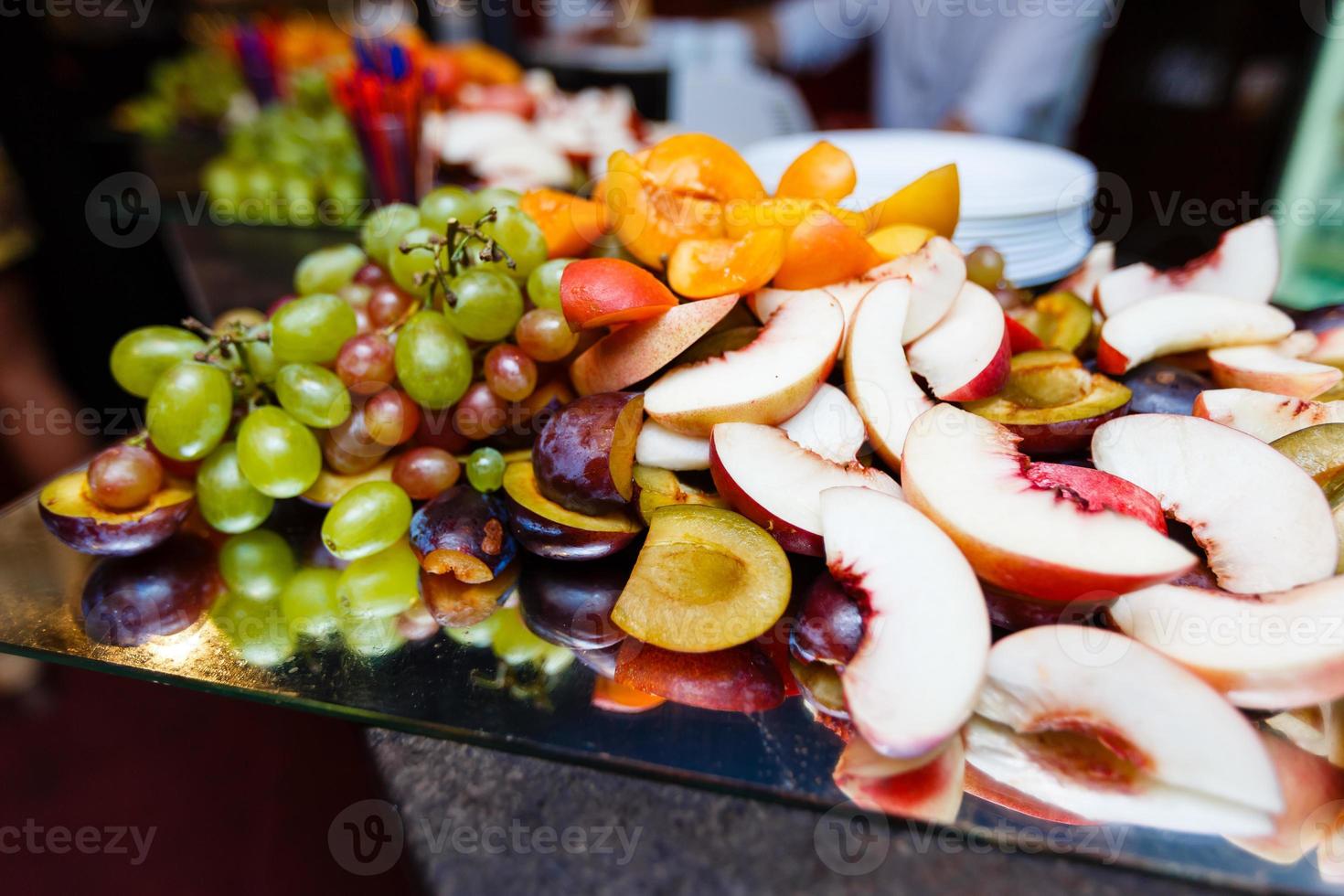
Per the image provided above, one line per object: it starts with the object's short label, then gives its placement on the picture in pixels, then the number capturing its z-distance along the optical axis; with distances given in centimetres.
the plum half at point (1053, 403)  27
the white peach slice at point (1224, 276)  32
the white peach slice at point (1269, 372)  28
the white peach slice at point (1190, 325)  30
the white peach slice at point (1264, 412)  27
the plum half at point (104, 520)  28
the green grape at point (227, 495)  29
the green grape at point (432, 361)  28
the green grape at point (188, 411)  28
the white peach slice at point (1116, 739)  20
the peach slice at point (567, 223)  32
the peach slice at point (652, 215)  30
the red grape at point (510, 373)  28
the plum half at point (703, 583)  23
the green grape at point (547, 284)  29
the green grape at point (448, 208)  32
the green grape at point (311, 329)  29
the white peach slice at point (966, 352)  27
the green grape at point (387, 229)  32
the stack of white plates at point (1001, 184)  37
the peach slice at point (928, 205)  31
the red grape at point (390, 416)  29
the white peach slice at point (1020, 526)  21
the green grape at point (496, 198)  32
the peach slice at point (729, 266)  28
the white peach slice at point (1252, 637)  21
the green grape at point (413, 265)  30
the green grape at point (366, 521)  28
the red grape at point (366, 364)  29
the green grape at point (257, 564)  27
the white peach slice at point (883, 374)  26
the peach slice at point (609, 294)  26
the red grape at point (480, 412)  29
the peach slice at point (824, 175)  31
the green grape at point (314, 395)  28
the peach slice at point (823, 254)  28
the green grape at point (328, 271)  34
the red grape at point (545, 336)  28
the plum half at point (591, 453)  26
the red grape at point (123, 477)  28
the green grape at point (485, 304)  28
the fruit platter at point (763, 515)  21
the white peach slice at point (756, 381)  26
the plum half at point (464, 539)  26
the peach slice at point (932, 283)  29
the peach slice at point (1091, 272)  35
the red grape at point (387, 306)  31
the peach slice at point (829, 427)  27
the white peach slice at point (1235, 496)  23
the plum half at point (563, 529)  26
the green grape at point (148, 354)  30
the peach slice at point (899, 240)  31
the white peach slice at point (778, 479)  25
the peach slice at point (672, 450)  27
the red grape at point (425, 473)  29
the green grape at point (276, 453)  28
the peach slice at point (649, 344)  27
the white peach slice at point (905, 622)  21
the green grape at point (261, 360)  30
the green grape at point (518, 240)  30
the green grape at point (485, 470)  28
